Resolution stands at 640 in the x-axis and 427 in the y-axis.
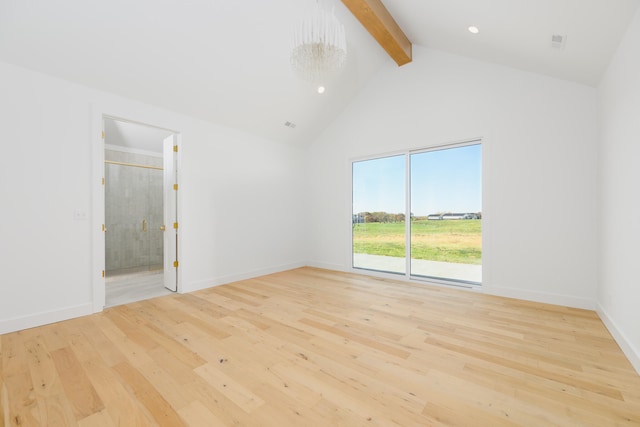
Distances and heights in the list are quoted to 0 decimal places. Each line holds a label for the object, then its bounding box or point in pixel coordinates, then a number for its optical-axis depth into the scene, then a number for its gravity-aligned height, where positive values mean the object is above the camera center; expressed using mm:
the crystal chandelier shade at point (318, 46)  2473 +1614
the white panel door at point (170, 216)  3939 -47
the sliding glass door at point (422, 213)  3945 +12
